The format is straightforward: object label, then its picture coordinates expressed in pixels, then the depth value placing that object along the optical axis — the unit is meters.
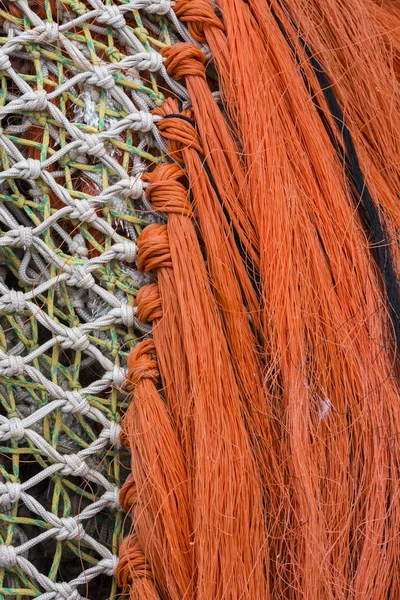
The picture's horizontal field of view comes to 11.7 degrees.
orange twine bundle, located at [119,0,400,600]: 1.73
